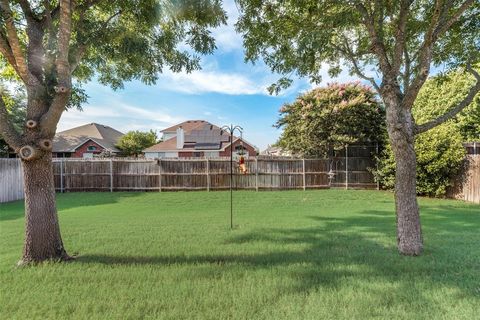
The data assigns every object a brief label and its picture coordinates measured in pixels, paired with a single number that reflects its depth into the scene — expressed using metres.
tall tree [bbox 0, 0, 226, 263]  3.95
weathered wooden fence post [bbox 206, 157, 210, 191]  14.66
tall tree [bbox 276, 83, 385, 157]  13.78
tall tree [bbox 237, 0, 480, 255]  4.29
